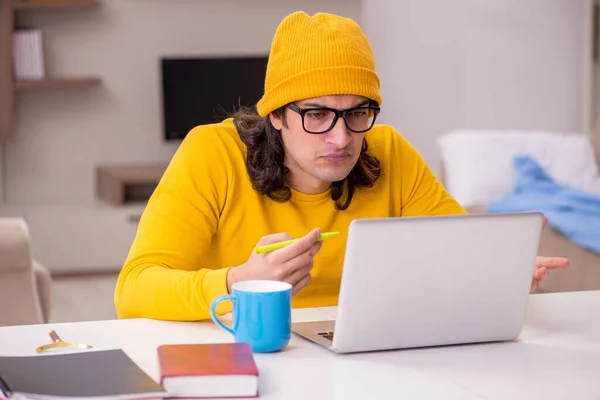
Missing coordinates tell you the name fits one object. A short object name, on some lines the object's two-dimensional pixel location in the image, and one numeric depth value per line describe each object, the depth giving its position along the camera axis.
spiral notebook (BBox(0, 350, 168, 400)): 2.06
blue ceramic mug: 2.28
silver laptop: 2.24
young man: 2.60
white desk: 2.15
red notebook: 2.10
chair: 3.61
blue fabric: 4.55
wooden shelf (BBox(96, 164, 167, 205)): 6.78
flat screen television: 7.04
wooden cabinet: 6.57
